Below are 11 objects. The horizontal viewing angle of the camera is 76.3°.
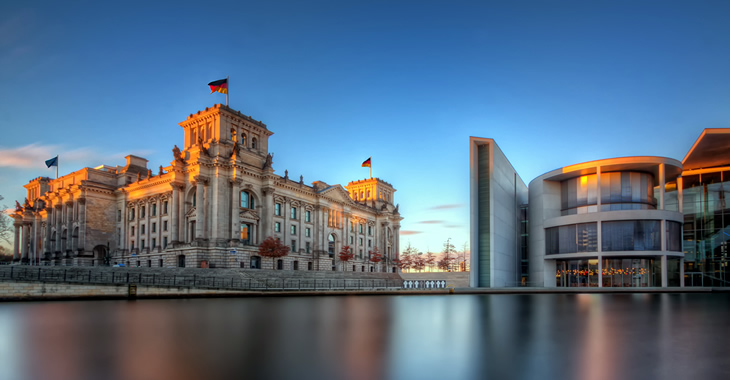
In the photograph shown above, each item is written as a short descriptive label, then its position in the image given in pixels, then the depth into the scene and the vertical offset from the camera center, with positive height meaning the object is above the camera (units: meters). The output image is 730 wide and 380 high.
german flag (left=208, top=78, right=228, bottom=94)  61.72 +18.34
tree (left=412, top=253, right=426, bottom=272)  128.62 -10.72
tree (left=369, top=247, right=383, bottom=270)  98.39 -6.82
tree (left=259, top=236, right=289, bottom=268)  66.56 -3.58
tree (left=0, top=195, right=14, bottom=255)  62.74 -0.68
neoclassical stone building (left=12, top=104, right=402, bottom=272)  65.25 +1.96
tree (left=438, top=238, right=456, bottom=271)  134.38 -10.43
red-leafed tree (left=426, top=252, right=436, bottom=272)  131.25 -10.69
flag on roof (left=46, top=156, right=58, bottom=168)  75.21 +10.02
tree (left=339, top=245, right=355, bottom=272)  86.00 -5.78
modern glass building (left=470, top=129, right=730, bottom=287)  52.34 +0.50
